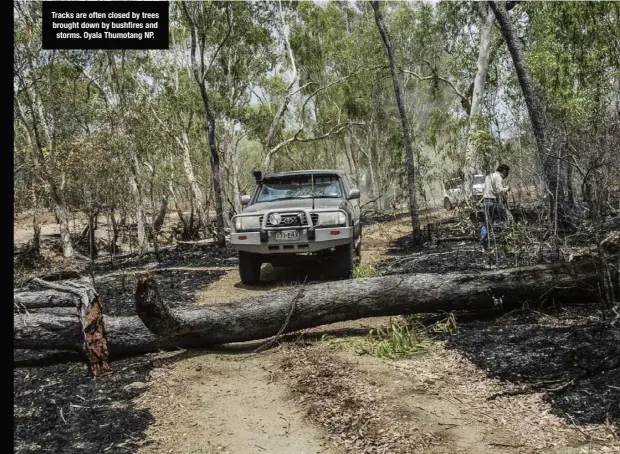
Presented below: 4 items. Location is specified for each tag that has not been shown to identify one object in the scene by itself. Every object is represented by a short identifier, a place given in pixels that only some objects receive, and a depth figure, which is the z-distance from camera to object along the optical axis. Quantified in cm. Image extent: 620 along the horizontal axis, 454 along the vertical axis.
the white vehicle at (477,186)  942
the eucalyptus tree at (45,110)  1381
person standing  822
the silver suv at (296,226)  729
